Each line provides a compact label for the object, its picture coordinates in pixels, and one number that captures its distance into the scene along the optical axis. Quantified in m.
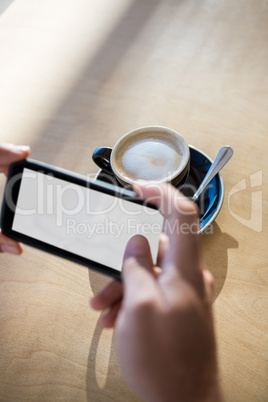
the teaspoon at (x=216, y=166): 0.47
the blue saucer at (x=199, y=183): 0.48
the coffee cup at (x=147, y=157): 0.49
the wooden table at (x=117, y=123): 0.43
